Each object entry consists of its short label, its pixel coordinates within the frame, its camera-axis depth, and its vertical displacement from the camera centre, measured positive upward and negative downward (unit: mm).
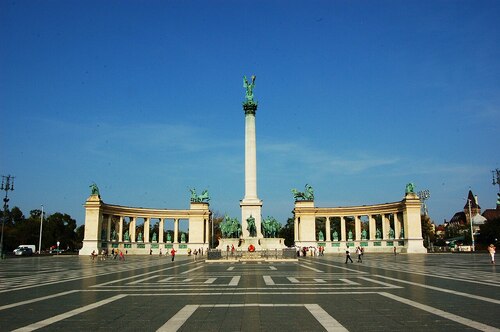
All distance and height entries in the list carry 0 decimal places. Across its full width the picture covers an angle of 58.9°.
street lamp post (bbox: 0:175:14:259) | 57238 +6032
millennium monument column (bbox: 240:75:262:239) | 67500 +8135
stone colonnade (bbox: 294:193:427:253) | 80562 +2067
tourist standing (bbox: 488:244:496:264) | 39338 -1217
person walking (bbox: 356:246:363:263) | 43644 -1515
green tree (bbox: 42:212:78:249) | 102250 +1667
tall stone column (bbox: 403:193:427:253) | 79125 +2149
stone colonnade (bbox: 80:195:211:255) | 81250 +2216
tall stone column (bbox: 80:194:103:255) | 79750 +2497
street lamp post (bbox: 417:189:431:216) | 119562 +11253
